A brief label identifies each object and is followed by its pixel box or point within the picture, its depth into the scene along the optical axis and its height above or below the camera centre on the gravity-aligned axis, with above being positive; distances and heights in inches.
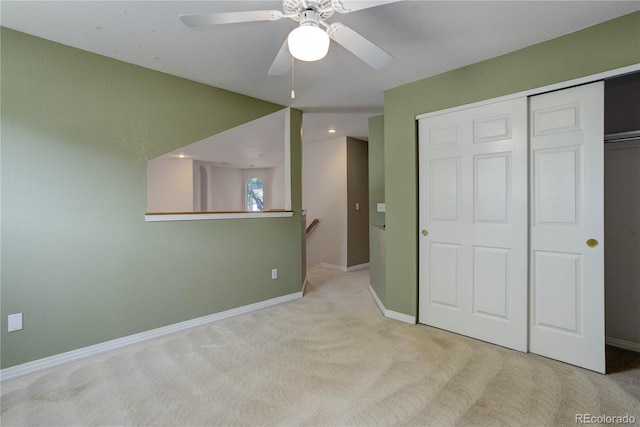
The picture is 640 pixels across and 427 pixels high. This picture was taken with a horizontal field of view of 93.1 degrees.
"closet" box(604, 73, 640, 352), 89.0 -2.9
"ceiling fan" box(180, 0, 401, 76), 51.1 +33.9
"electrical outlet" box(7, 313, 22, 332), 78.4 -28.7
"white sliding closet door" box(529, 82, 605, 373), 78.4 -5.2
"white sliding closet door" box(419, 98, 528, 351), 90.2 -4.6
